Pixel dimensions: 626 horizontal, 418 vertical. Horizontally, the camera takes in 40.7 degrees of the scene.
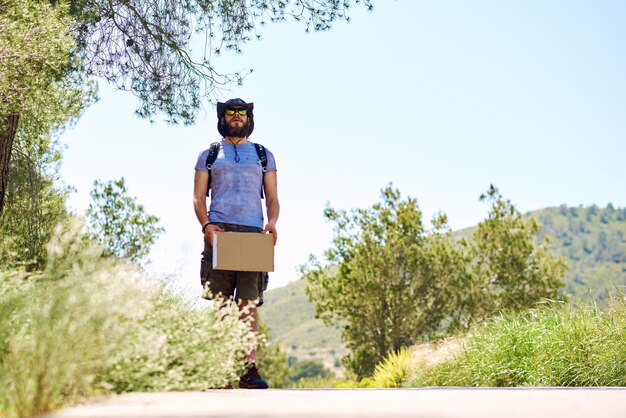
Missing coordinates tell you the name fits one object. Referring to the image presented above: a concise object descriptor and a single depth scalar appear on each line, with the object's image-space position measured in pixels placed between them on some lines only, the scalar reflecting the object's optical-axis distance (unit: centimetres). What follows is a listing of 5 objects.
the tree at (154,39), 1137
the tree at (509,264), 2492
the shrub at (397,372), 1297
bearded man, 659
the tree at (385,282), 2325
